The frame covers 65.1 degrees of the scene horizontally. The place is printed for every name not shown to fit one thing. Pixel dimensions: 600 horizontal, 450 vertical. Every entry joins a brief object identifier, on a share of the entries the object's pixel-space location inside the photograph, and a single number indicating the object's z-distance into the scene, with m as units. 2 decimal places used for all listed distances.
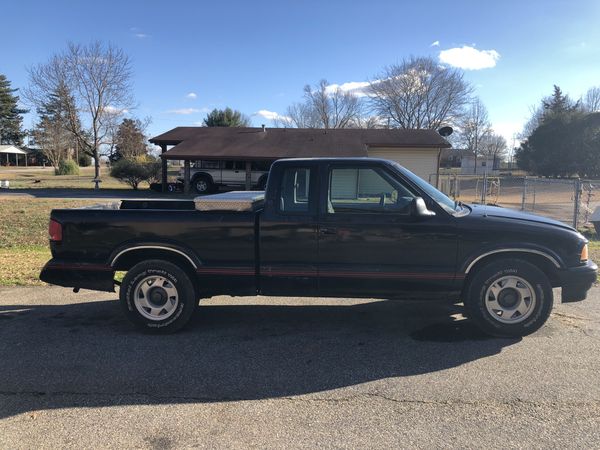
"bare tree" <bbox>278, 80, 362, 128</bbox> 64.88
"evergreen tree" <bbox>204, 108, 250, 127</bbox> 55.28
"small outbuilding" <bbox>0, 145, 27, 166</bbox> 70.56
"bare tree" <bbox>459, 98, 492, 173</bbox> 74.21
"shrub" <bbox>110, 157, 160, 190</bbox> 28.38
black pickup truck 4.62
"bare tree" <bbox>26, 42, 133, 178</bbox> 35.31
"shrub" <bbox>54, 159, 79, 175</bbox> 46.62
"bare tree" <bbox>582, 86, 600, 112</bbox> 71.41
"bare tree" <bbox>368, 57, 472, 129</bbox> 57.06
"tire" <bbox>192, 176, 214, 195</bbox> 25.97
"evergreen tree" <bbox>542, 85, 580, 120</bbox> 51.88
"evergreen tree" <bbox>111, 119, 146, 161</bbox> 47.56
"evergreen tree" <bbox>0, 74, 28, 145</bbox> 75.24
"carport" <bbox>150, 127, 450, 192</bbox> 25.44
